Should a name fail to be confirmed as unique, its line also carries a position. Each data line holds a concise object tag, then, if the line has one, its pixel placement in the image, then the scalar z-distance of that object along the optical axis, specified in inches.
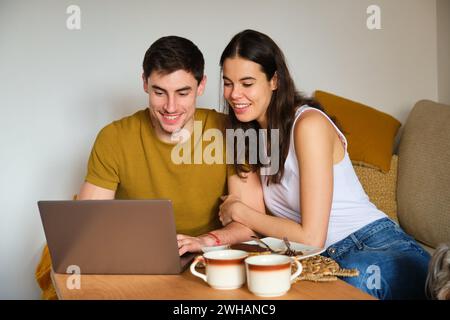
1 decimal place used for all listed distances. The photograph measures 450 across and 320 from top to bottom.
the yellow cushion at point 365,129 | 102.0
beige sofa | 88.8
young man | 76.5
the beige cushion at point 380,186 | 99.2
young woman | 64.2
